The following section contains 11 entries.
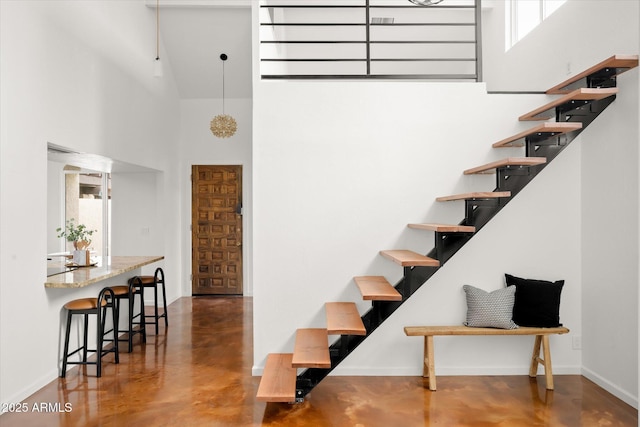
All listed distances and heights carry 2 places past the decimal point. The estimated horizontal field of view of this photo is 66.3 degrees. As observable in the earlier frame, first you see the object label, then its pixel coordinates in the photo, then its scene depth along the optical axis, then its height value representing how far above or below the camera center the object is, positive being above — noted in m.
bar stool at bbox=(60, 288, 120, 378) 4.21 -0.96
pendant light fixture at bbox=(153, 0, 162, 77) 5.65 +2.29
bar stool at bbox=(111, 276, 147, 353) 5.00 -0.92
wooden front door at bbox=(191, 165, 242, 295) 8.34 -0.32
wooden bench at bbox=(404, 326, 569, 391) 3.86 -0.95
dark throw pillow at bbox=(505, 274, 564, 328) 3.92 -0.72
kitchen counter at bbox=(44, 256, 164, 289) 4.06 -0.56
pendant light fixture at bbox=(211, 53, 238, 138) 7.33 +1.32
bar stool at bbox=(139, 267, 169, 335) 5.72 -0.82
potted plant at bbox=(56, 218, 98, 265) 5.04 -0.35
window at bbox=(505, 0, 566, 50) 4.89 +2.12
